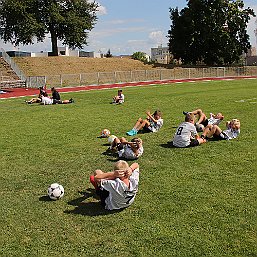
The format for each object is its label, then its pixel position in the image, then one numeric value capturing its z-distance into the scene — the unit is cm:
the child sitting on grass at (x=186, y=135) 1016
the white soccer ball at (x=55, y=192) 689
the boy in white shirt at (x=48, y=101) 2305
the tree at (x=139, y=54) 12406
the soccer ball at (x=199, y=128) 1211
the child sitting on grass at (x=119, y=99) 2208
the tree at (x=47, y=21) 5391
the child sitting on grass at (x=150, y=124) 1264
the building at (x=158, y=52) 18622
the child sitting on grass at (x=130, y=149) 915
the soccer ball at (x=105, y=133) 1219
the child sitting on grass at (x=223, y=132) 1098
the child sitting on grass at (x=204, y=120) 1238
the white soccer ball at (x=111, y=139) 1037
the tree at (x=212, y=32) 6272
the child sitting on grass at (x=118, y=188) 619
